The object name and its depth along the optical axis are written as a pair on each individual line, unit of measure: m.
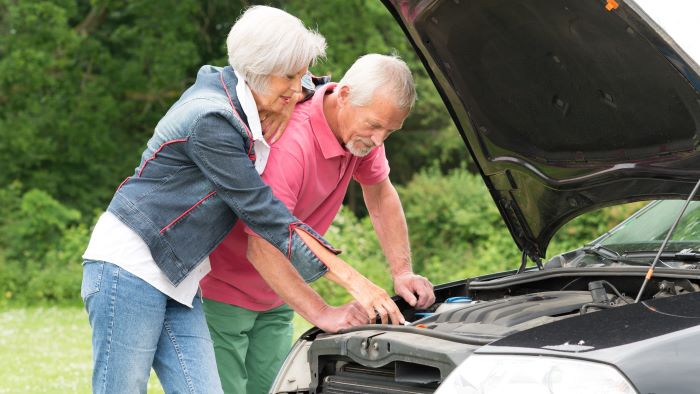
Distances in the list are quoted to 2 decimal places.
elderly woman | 3.21
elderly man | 3.55
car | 2.62
